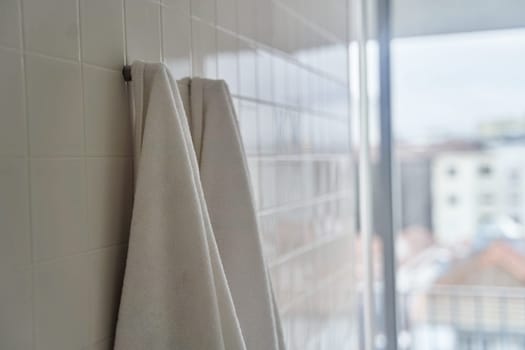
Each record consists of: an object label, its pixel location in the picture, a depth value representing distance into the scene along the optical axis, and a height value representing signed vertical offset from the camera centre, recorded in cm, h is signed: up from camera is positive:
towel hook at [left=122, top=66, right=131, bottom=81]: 88 +13
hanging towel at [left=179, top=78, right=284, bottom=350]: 101 -7
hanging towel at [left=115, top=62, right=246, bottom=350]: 83 -12
